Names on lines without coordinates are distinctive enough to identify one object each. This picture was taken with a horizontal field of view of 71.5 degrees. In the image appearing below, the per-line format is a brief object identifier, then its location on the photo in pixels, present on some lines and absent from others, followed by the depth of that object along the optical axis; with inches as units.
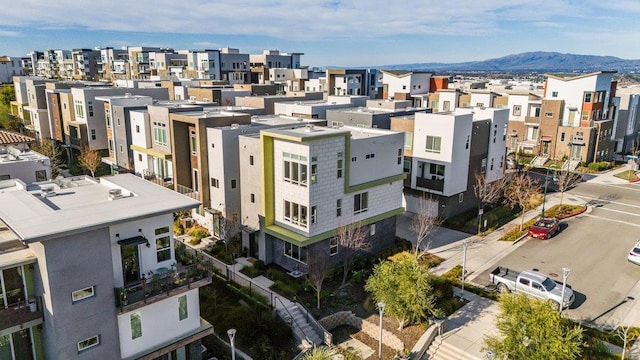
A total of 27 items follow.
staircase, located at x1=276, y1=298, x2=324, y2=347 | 845.8
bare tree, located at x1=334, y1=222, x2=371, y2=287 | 1053.8
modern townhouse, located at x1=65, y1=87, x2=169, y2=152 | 1798.7
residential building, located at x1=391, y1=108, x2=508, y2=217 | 1389.0
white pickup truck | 939.3
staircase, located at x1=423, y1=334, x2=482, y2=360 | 804.6
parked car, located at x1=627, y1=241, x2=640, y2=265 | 1131.3
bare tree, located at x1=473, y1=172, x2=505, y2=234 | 1454.2
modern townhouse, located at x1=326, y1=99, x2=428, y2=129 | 1523.1
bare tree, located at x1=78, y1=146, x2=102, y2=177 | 1641.2
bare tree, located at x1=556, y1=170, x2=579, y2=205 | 1625.2
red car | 1310.3
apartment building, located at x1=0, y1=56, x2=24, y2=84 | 4712.1
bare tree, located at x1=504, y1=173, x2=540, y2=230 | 1424.1
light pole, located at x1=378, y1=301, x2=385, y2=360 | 774.5
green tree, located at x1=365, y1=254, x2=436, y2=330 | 846.5
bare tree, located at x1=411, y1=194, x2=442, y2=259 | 1160.4
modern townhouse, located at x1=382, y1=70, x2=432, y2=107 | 2811.0
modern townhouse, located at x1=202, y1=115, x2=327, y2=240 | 1188.5
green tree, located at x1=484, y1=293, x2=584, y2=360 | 677.9
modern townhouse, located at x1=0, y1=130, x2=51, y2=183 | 992.2
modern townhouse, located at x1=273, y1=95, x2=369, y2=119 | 1678.2
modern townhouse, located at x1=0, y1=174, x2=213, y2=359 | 574.9
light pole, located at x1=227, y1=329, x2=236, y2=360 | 657.6
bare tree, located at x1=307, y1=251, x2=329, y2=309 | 926.4
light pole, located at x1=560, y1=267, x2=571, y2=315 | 842.8
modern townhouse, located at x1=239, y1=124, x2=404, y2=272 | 997.2
